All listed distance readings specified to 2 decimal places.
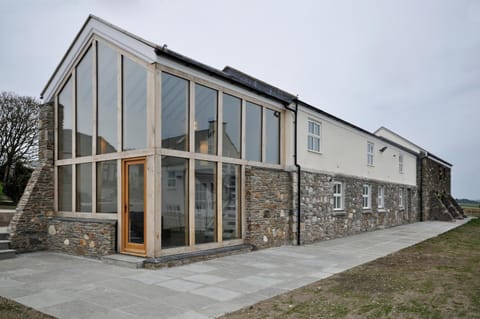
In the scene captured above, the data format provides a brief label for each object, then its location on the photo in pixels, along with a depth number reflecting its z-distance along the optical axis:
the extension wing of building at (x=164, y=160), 8.58
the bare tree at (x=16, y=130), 22.50
